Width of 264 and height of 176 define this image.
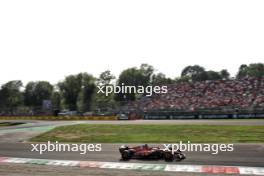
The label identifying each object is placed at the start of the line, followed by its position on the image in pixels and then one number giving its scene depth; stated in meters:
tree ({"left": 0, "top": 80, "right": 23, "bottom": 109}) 134.75
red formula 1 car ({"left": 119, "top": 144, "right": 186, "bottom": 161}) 17.62
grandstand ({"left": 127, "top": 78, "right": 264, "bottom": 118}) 49.59
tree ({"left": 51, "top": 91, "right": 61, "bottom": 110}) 134.12
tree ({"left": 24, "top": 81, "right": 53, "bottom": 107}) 138.88
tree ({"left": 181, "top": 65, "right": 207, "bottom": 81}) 148.20
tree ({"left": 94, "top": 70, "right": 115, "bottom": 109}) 106.81
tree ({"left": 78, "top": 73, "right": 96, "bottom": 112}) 109.77
